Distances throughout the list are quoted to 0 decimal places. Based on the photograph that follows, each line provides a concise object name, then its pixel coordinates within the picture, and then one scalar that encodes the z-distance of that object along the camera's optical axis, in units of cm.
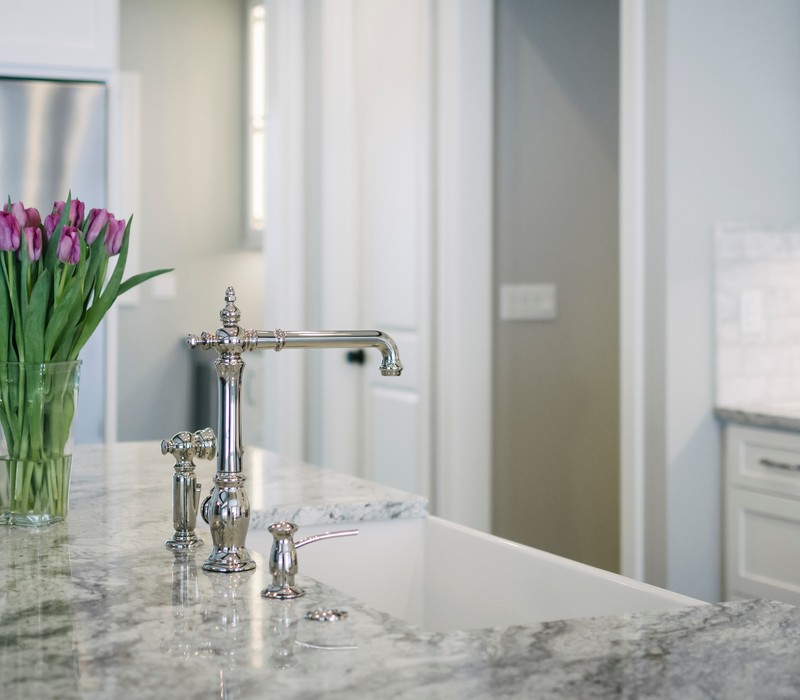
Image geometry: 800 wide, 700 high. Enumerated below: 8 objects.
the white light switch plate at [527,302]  367
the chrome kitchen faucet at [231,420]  120
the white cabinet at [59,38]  314
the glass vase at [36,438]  139
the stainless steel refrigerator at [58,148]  313
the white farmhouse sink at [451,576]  138
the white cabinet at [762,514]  271
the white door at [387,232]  355
